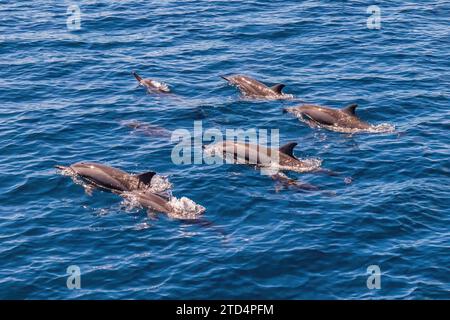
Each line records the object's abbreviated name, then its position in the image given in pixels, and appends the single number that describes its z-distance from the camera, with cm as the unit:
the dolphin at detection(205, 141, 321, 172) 3150
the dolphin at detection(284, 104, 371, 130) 3531
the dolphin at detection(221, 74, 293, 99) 3900
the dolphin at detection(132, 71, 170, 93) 4047
